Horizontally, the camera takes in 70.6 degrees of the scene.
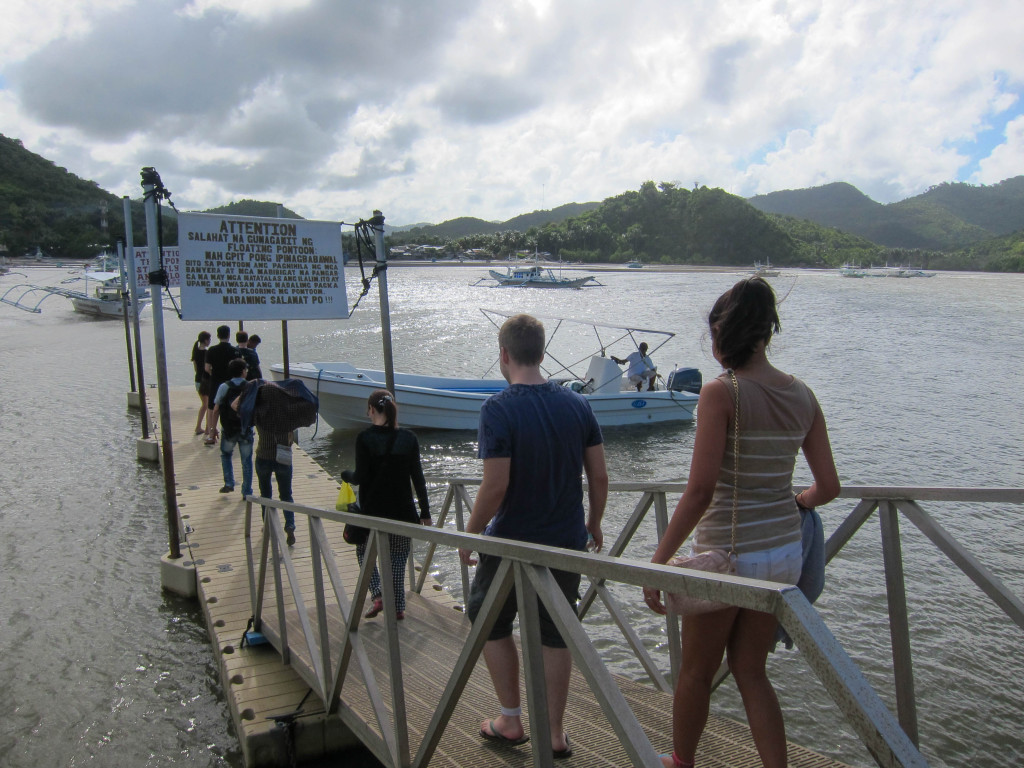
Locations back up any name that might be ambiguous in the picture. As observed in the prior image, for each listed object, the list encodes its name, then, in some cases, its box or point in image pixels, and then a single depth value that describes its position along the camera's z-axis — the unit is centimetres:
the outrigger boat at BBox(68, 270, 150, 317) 4559
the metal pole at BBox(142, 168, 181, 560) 613
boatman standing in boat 1794
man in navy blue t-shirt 272
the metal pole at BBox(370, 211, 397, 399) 671
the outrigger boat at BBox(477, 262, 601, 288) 8388
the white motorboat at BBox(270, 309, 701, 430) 1591
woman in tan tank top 212
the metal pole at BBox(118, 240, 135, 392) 1709
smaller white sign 1248
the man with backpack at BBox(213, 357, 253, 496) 784
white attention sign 623
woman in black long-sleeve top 464
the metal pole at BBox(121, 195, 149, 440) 1161
